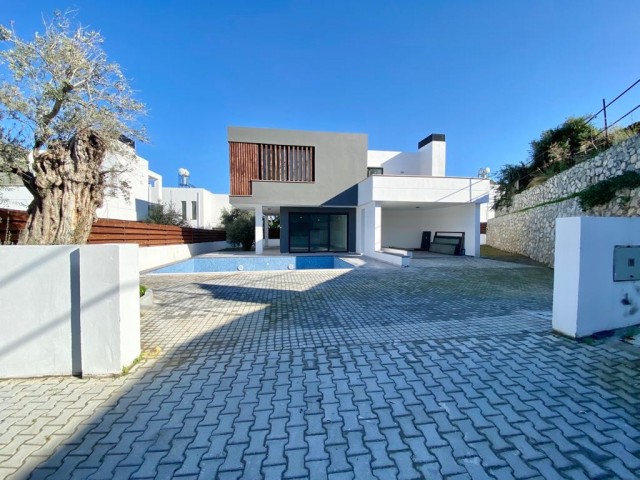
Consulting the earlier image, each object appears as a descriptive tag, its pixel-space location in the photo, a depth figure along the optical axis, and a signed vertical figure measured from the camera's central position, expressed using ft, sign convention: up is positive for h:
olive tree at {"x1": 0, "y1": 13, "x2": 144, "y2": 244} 13.52 +4.49
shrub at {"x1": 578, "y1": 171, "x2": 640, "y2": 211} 25.96 +4.01
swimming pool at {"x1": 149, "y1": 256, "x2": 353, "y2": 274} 45.09 -5.19
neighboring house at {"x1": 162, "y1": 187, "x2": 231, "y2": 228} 94.22 +8.44
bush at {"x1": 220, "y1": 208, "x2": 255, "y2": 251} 66.13 -0.43
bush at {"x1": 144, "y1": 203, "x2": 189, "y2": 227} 65.64 +2.74
